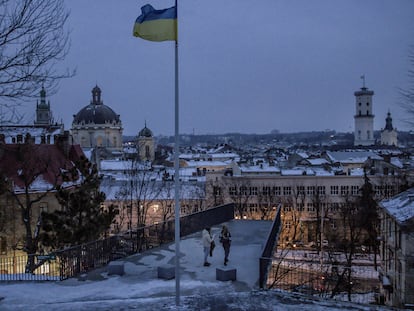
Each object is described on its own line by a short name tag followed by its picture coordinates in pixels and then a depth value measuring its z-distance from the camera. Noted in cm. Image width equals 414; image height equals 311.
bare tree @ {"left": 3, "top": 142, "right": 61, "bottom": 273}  2874
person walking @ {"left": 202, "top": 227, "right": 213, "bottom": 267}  1688
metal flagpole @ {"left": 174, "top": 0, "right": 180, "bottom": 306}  1353
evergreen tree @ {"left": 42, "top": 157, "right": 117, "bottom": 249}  2659
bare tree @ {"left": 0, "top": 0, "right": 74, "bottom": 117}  1296
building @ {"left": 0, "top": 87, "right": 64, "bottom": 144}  4574
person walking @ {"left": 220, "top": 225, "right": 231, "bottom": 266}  1709
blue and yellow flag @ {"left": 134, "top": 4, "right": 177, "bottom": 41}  1343
